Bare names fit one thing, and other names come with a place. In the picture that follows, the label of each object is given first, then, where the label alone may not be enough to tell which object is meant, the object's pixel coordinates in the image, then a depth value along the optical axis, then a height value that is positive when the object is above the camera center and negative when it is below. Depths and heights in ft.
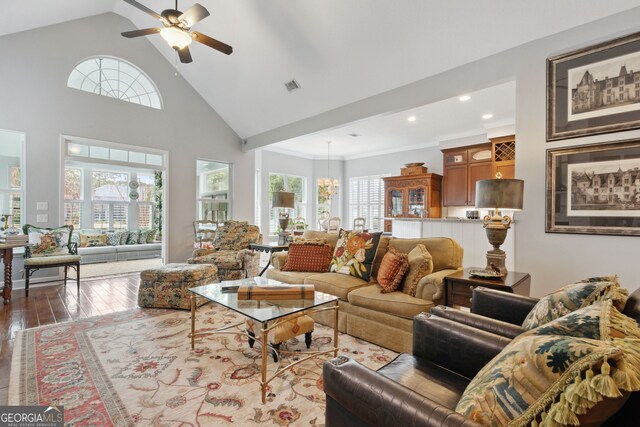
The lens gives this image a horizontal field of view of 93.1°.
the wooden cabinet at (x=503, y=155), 19.40 +3.97
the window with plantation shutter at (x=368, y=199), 28.94 +1.50
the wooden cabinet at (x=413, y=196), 23.12 +1.54
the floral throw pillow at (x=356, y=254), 10.61 -1.43
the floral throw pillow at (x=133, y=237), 26.81 -2.16
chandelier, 26.30 +2.57
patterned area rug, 5.70 -3.74
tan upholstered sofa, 8.14 -2.38
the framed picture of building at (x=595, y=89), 8.21 +3.65
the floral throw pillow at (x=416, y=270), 8.83 -1.62
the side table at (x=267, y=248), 15.44 -1.75
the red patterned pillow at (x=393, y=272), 9.07 -1.73
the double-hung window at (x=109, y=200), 27.17 +1.22
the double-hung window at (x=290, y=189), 28.07 +2.41
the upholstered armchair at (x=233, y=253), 14.23 -1.98
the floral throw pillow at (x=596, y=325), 2.63 -1.00
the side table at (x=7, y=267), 12.05 -2.22
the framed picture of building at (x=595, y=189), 8.28 +0.80
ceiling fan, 9.96 +6.41
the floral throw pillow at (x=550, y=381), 2.09 -1.28
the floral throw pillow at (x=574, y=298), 3.74 -1.11
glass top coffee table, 6.24 -2.20
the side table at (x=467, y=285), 7.56 -1.80
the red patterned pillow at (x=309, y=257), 11.76 -1.70
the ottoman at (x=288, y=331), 7.51 -3.01
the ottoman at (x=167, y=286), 11.54 -2.80
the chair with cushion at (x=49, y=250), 13.25 -1.75
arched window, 16.22 +7.49
